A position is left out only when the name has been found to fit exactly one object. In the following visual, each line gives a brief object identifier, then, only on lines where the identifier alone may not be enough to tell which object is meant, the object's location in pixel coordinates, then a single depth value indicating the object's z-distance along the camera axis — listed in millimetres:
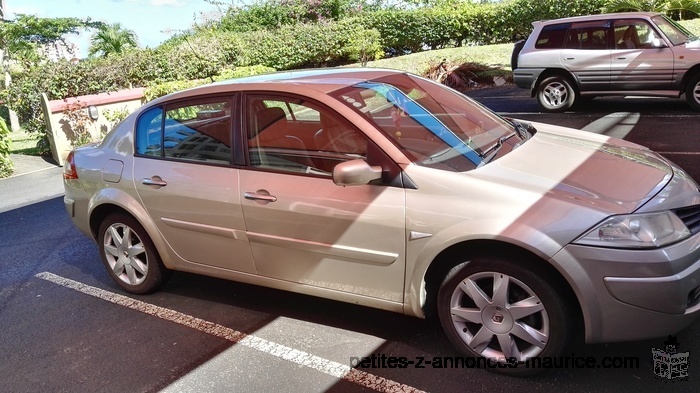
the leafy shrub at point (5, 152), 10102
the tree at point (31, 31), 21859
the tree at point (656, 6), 15883
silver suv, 9133
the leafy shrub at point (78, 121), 10984
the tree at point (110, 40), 25547
